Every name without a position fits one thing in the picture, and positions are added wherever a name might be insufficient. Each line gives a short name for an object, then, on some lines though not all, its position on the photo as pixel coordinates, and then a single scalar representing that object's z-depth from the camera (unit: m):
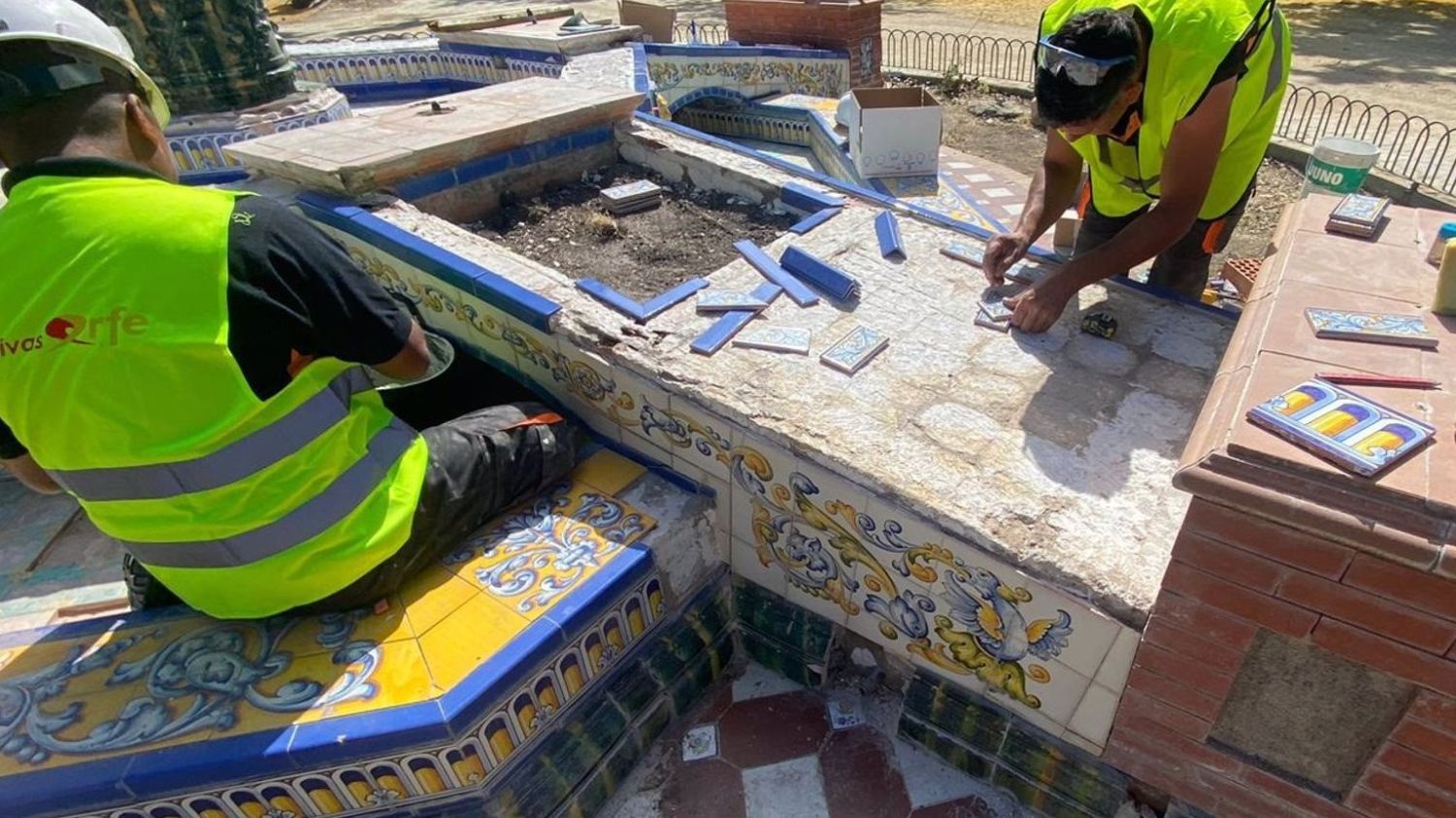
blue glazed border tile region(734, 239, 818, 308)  2.77
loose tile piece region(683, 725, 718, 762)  2.46
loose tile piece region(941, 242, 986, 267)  2.96
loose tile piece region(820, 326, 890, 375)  2.39
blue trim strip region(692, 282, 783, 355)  2.47
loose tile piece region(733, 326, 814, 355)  2.47
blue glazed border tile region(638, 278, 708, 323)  2.67
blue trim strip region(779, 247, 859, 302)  2.77
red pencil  1.44
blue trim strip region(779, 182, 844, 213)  3.43
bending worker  2.20
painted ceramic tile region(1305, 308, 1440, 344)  1.56
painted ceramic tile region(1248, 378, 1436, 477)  1.26
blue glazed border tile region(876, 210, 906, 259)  3.03
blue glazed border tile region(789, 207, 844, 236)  3.21
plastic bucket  4.07
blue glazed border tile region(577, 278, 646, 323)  2.65
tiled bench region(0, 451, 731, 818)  1.80
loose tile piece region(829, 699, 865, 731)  2.50
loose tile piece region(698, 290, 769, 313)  2.71
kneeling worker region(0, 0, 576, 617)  1.55
